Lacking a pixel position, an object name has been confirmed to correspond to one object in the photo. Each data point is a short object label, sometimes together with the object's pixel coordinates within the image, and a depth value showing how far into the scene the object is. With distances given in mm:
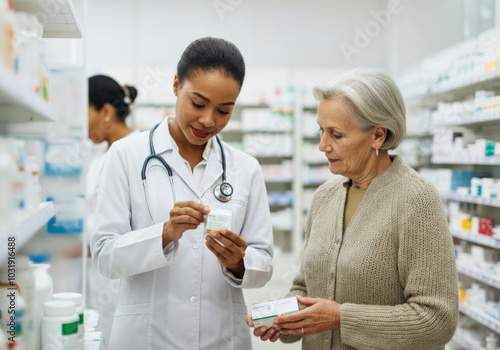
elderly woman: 1517
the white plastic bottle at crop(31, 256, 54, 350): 1433
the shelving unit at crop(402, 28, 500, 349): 3916
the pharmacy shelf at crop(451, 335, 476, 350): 4250
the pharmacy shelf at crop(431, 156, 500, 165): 3782
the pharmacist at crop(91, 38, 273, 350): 1623
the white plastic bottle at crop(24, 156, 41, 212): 1338
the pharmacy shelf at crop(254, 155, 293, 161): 7120
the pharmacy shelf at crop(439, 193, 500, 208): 3729
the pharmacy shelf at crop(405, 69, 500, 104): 4016
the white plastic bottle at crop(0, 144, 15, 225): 1010
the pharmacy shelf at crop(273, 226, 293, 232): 6871
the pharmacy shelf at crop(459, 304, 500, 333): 3743
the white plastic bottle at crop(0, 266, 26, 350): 1104
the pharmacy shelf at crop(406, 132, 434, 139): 5938
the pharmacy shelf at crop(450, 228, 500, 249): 3777
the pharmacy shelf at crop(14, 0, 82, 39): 1664
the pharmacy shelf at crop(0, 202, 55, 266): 927
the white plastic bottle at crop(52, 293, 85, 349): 1495
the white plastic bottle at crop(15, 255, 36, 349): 1246
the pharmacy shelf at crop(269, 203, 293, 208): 6977
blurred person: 3029
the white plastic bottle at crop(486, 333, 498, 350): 3916
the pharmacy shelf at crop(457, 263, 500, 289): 3744
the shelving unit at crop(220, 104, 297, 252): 6887
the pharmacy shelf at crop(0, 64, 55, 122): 863
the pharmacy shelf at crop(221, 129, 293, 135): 6898
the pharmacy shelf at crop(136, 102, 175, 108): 6824
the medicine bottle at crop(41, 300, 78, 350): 1372
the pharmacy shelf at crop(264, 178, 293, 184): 6910
